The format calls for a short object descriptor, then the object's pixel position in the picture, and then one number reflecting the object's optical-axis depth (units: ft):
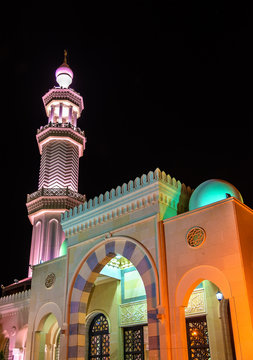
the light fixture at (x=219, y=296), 31.58
